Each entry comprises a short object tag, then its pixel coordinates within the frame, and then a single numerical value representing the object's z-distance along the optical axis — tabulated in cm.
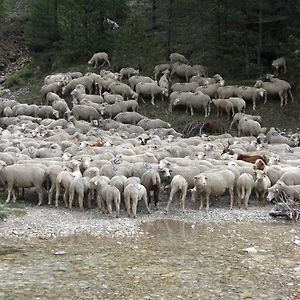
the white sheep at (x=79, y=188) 1698
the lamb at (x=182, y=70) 3549
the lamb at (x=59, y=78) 3594
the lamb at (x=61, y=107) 3182
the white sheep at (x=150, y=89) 3293
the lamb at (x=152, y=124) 2966
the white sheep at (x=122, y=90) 3326
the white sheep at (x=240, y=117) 2944
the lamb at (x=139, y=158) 1986
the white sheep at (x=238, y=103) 3064
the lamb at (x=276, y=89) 3152
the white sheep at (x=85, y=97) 3266
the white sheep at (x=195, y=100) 3122
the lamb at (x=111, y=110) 3127
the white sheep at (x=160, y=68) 3628
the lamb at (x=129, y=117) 3056
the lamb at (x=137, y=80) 3419
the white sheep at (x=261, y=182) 1825
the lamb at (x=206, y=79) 3347
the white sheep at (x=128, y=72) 3656
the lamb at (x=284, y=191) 1748
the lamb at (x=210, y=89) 3238
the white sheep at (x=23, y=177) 1756
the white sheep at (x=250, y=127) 2838
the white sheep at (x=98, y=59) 3881
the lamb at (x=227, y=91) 3190
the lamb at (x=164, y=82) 3383
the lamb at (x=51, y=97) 3359
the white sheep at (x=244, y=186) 1783
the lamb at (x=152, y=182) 1753
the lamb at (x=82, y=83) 3475
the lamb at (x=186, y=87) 3303
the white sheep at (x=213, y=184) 1734
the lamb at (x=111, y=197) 1631
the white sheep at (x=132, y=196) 1636
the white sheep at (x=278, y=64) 3331
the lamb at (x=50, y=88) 3519
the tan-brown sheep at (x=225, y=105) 3071
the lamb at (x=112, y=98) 3247
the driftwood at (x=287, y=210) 1631
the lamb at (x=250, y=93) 3138
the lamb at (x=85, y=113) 3081
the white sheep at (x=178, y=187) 1722
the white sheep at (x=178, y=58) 3722
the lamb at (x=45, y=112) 3155
